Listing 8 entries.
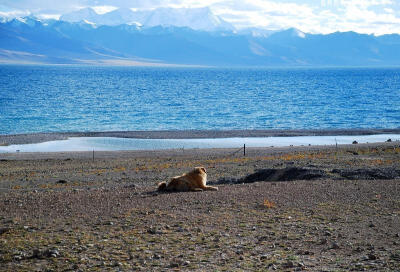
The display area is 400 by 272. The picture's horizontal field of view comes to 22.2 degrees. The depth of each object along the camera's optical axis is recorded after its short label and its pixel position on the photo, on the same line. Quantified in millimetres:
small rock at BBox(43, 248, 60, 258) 15242
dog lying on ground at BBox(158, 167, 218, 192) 25352
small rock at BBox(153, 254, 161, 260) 15183
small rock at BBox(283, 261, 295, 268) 14333
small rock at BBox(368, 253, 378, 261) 14835
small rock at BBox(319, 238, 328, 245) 16493
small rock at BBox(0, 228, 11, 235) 17969
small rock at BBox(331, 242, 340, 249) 16033
